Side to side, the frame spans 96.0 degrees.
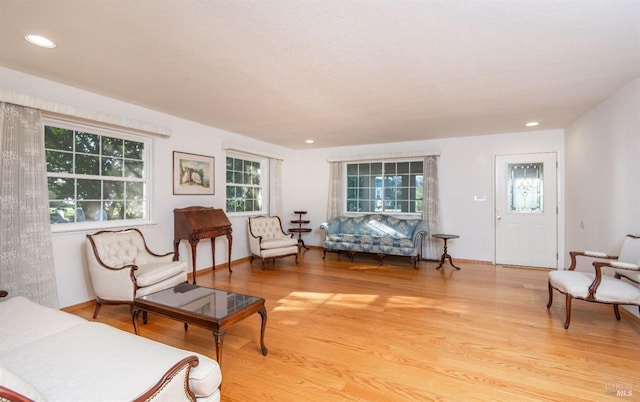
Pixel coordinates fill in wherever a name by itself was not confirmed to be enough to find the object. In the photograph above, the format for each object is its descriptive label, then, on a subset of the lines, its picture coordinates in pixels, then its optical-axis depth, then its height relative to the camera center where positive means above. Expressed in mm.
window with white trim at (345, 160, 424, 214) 6066 +310
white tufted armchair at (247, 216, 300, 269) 5117 -728
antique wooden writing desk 4176 -378
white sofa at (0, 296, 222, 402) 1144 -757
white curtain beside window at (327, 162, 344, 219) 6625 +215
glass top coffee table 1971 -825
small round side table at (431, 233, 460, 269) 5100 -876
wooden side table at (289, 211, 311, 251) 6574 -655
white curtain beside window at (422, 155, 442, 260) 5676 -114
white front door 5027 -179
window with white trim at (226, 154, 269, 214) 5582 +347
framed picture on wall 4414 +430
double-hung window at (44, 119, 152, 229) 3207 +318
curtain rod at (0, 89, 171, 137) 2652 +944
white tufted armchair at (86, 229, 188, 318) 2904 -744
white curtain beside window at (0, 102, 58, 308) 2641 -87
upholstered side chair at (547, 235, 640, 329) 2561 -787
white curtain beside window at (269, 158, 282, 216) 6391 +298
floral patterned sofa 5293 -687
